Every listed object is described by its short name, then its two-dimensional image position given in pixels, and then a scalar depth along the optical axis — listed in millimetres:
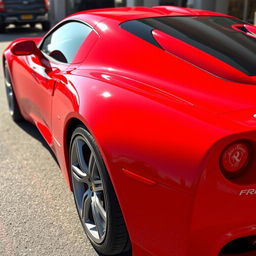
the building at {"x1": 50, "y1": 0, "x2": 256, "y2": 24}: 12820
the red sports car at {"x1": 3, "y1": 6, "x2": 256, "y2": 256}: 1715
